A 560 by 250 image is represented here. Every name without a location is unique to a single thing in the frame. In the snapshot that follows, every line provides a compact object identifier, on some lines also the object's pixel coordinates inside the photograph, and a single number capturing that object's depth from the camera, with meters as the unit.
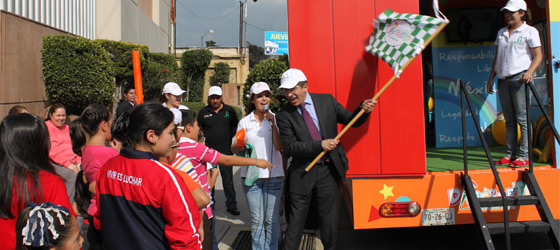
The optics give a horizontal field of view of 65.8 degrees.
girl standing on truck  4.59
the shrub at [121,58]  15.63
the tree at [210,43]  60.25
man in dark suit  3.89
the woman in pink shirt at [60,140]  5.14
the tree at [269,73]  11.34
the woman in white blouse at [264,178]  4.23
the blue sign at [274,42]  30.78
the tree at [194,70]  34.06
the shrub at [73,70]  11.12
